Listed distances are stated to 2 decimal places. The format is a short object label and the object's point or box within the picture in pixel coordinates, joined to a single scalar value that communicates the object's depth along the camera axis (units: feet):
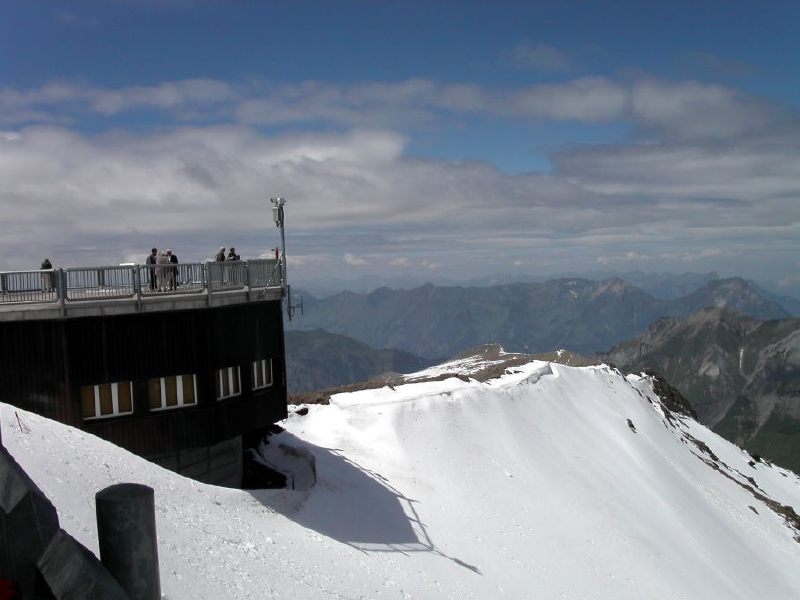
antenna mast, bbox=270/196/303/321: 86.17
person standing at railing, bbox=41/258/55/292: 65.82
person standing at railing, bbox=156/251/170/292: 70.85
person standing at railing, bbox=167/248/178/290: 71.92
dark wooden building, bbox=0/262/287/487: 64.80
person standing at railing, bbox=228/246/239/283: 77.97
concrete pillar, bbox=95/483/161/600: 22.54
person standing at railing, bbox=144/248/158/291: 75.26
